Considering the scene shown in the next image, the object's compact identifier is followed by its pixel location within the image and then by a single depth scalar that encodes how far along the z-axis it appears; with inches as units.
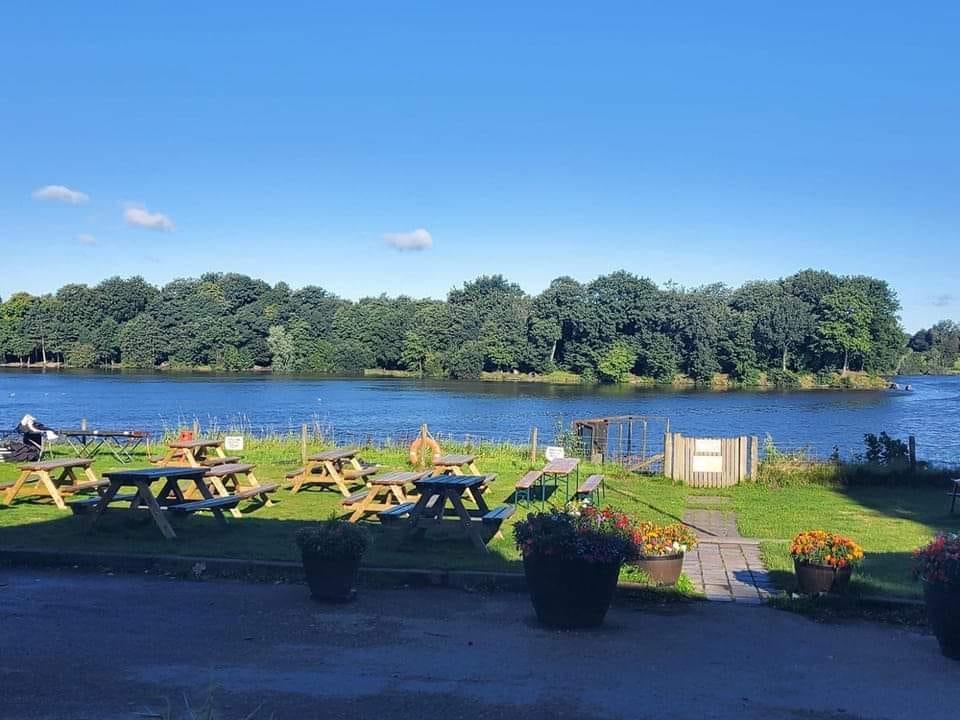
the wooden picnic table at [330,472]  599.2
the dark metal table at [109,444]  863.7
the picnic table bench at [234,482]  517.3
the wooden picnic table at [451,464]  568.7
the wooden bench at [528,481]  516.7
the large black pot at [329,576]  307.6
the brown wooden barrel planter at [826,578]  312.5
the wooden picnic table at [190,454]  614.2
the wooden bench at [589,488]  550.9
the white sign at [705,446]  744.3
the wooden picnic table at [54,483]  514.6
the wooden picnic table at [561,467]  539.5
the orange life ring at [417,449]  782.7
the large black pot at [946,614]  248.7
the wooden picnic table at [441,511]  402.3
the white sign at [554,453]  707.1
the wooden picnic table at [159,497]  422.9
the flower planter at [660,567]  322.0
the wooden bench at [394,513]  428.5
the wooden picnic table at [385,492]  465.7
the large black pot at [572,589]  272.1
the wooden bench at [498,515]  418.0
